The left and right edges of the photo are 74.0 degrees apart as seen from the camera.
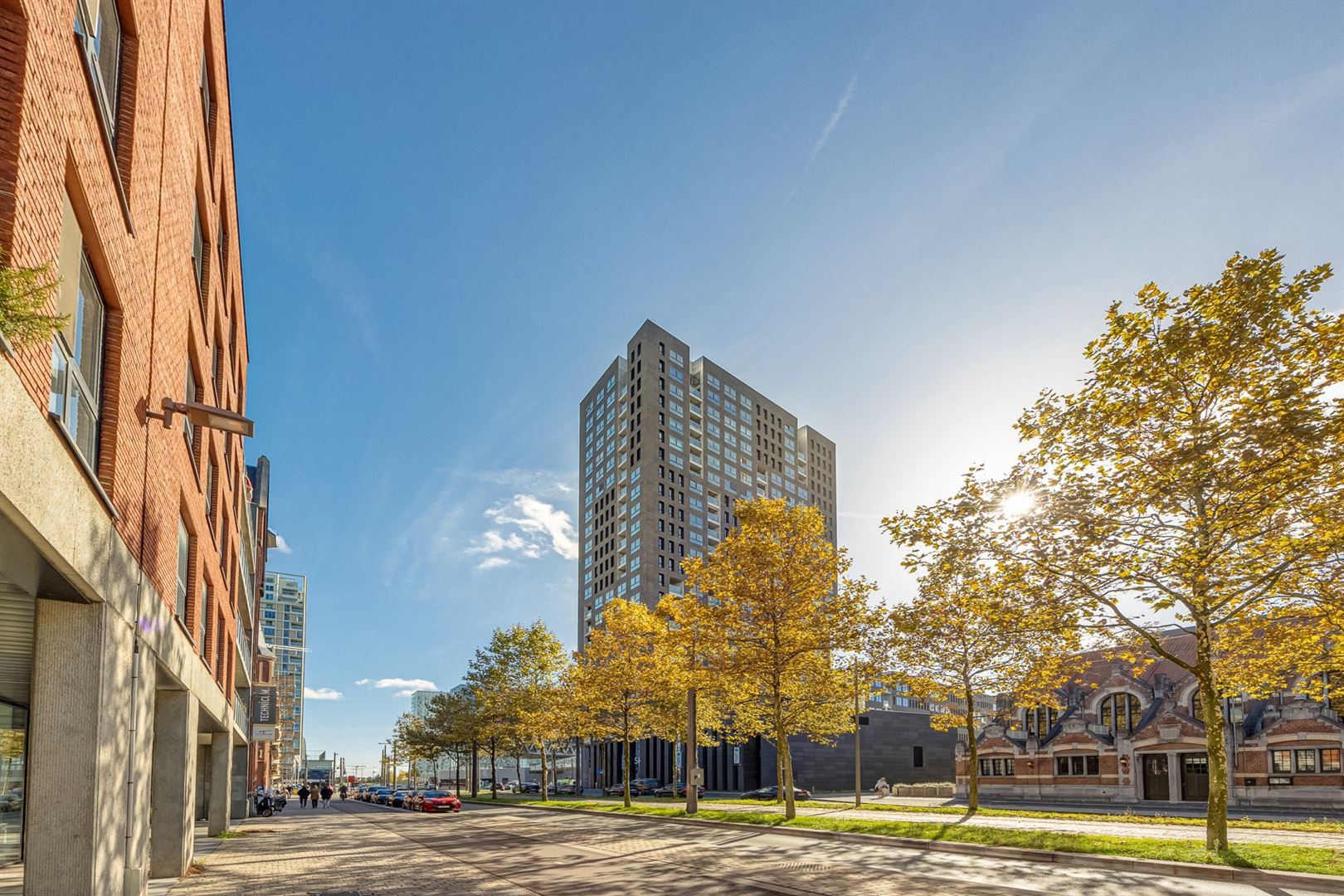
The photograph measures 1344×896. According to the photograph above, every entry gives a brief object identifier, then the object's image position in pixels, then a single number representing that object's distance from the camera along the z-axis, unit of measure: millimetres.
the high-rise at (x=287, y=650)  177300
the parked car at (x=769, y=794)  56438
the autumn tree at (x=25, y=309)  4855
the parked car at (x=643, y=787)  70188
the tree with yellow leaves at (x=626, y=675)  41719
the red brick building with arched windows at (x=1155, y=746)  40625
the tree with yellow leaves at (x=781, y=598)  31281
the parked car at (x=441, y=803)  46688
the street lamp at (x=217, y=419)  11617
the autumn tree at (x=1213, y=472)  15547
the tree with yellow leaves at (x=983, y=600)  19172
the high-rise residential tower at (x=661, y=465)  118000
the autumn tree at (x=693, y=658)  32875
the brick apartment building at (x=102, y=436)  7152
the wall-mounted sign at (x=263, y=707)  46344
